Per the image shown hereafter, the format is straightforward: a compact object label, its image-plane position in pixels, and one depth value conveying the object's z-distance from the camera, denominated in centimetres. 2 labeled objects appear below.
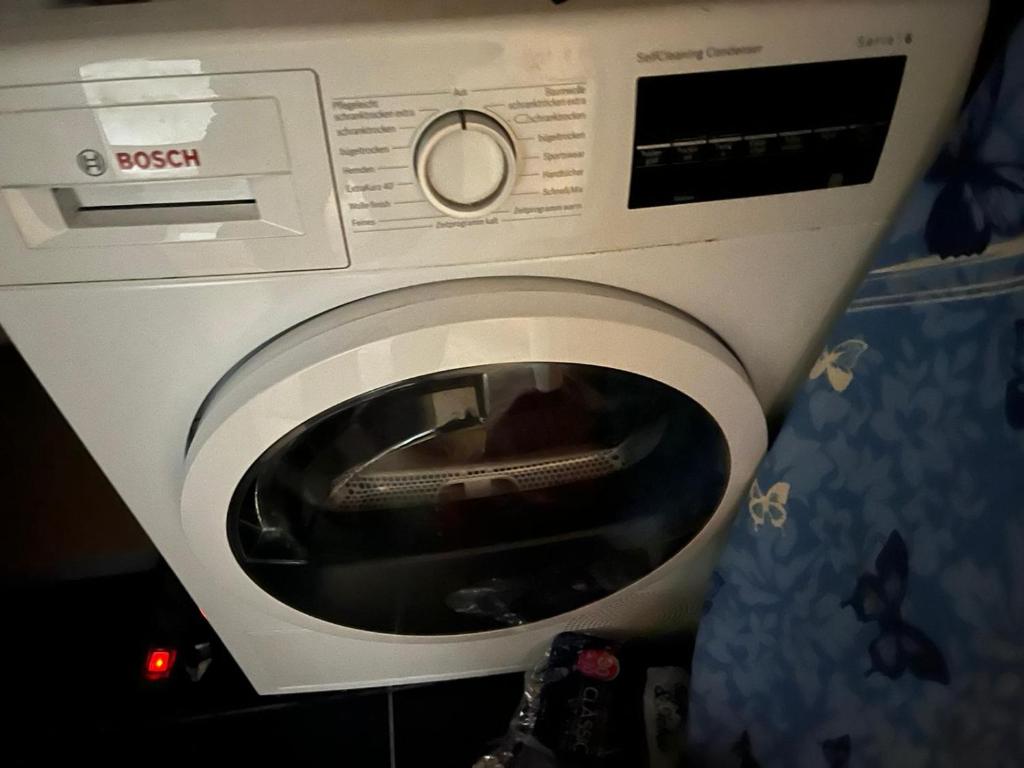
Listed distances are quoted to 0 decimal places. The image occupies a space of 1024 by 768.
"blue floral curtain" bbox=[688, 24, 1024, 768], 56
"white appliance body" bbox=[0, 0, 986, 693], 51
